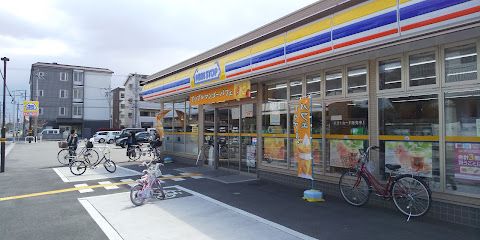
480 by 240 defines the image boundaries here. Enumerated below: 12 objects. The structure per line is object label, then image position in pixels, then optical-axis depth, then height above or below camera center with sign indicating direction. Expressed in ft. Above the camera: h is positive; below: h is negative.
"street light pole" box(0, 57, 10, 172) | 42.80 +1.61
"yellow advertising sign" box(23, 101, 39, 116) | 124.67 +6.65
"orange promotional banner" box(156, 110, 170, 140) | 55.21 +0.82
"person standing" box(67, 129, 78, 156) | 48.31 -2.23
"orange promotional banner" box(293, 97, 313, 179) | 24.76 -0.88
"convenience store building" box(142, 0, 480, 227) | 18.37 +2.89
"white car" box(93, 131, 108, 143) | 130.00 -4.42
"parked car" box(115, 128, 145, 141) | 110.11 -2.14
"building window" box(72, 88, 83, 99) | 178.09 +17.65
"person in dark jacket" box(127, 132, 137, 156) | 57.00 -3.10
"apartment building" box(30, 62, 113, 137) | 171.12 +16.10
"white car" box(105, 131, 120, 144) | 130.62 -4.04
